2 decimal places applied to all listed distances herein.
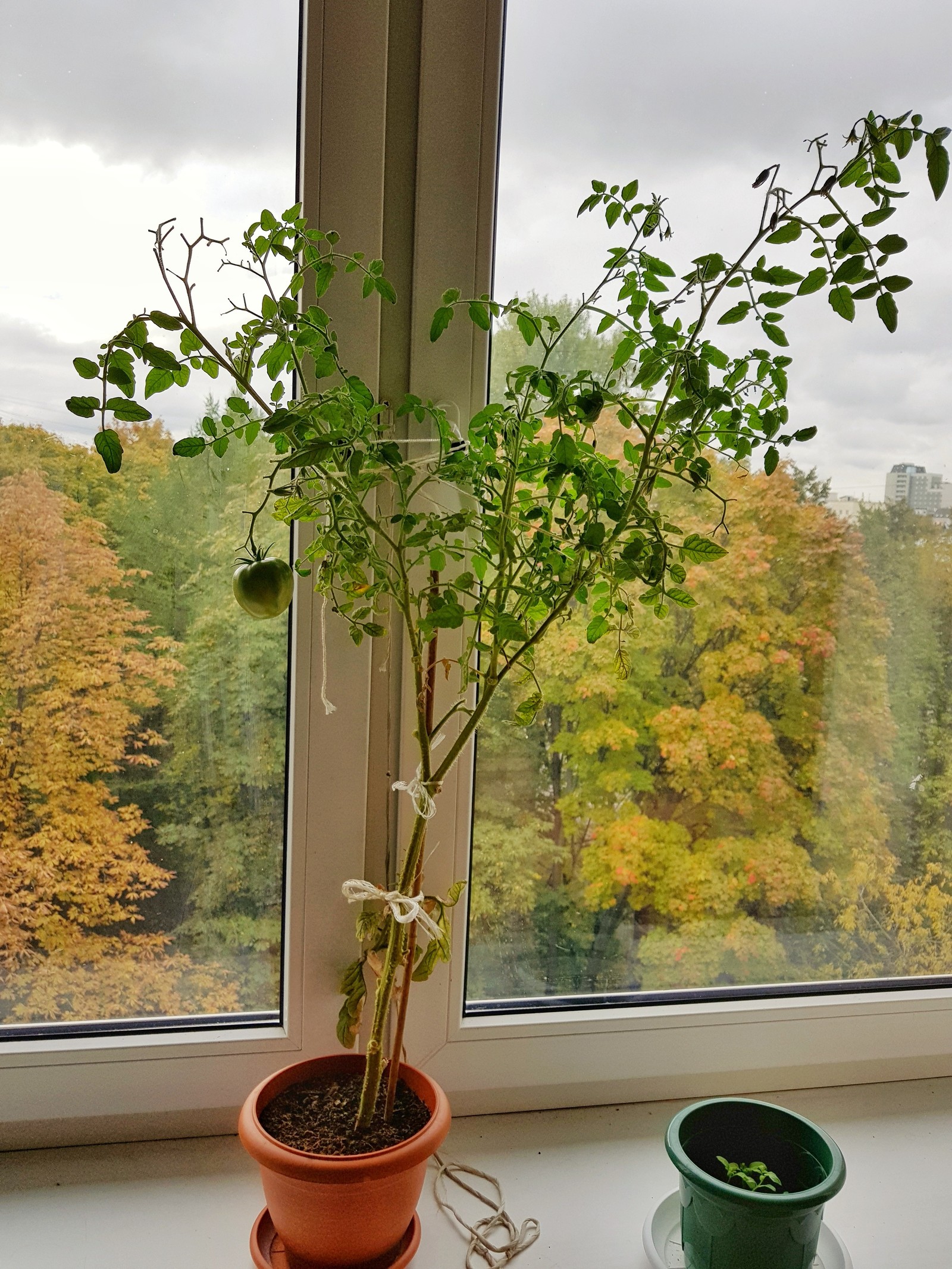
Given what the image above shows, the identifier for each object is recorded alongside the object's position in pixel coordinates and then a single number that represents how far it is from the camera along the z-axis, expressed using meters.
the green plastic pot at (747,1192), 0.78
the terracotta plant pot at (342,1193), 0.77
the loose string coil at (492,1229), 0.89
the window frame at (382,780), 0.94
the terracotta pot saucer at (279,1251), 0.84
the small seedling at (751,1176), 0.84
